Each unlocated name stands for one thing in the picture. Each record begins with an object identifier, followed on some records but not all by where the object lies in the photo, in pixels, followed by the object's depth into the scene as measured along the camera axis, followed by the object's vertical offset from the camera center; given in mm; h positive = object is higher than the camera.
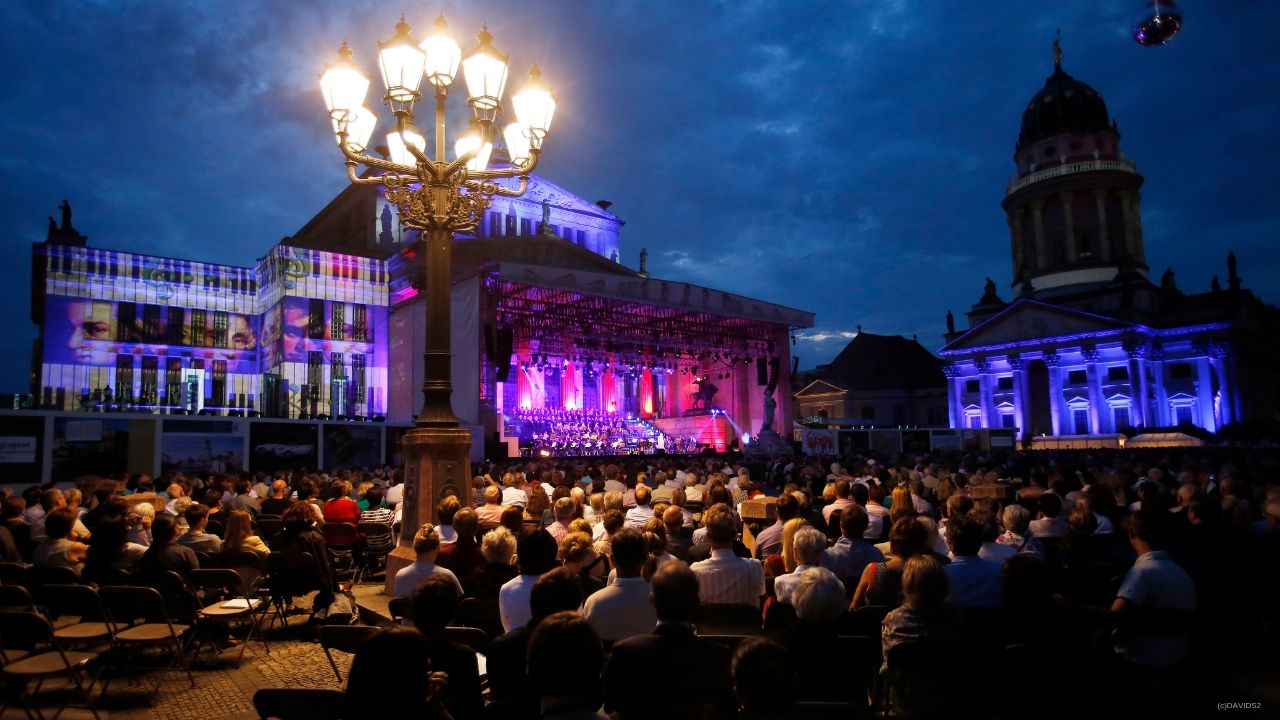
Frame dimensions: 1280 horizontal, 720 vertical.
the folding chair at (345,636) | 3729 -1050
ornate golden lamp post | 7039 +2607
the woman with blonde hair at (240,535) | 6570 -921
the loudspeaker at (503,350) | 25453 +2593
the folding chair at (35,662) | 4238 -1334
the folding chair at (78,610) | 4777 -1151
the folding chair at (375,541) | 9289 -1428
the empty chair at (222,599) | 5812 -1440
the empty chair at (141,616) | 4852 -1265
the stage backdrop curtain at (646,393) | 43094 +1662
